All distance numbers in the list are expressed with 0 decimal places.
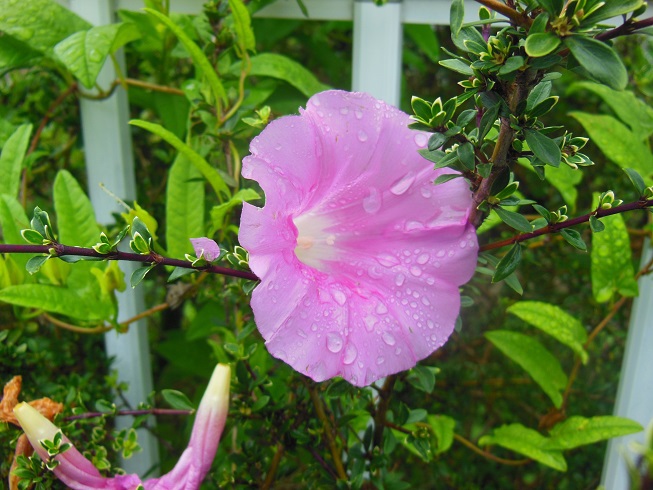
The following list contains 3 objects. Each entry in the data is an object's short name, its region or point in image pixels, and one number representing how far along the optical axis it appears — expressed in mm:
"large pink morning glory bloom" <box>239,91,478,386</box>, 244
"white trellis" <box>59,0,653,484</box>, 344
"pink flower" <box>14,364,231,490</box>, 271
